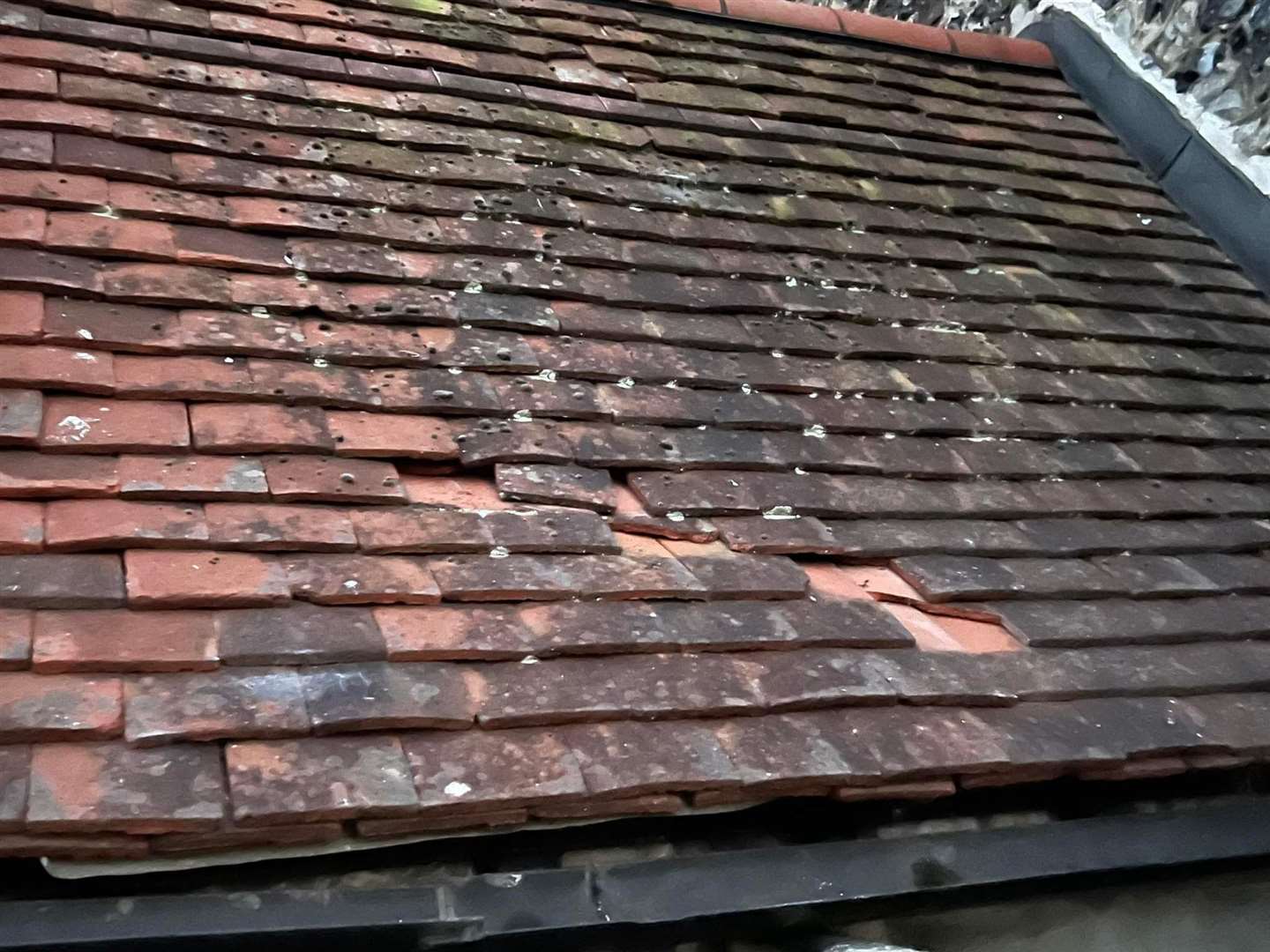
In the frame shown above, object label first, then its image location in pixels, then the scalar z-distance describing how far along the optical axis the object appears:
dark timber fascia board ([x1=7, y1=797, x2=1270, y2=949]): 1.49
